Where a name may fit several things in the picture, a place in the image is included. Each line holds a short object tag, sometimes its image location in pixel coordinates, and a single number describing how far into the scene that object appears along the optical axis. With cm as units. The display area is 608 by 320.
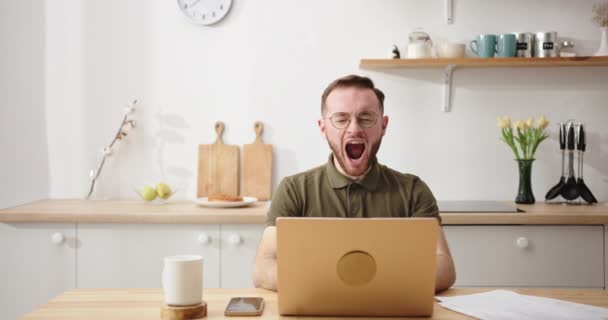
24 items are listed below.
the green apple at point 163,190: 304
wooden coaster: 133
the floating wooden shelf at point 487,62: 300
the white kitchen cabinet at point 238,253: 274
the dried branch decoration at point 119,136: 324
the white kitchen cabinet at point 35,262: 277
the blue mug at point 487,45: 308
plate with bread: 290
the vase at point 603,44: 311
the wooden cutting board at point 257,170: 325
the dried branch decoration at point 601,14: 314
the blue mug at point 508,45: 306
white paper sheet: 133
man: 195
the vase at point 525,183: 304
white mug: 133
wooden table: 137
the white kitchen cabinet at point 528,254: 269
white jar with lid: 309
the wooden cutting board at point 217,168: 327
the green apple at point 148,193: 302
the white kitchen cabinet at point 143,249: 275
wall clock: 329
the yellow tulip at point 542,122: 304
